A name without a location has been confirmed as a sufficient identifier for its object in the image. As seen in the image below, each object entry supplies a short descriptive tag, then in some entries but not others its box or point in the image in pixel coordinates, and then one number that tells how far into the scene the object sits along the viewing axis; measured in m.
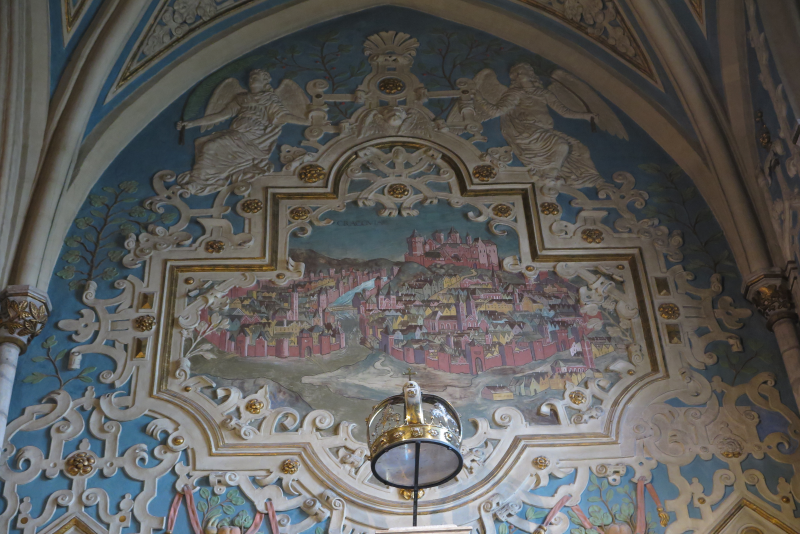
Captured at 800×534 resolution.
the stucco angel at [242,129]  7.73
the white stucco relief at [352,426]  6.13
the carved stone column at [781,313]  6.46
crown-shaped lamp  5.11
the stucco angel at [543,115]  7.86
